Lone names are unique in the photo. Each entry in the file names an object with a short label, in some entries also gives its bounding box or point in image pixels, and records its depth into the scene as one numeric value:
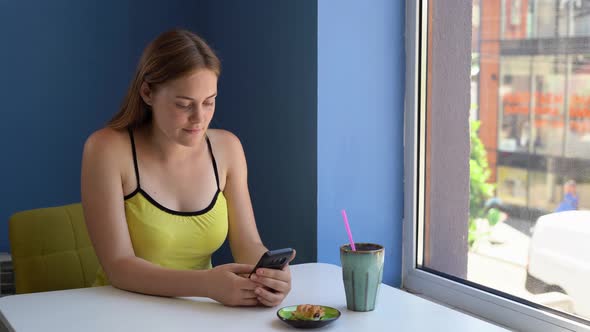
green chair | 1.91
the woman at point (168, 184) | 1.64
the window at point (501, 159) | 1.59
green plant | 1.87
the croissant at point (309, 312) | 1.38
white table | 1.36
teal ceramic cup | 1.45
